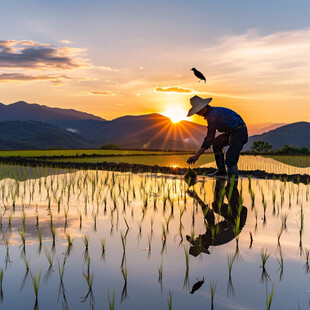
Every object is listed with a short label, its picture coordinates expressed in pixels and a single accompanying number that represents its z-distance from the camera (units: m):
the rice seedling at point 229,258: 3.52
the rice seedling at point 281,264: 3.41
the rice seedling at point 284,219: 5.15
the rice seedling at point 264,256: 3.49
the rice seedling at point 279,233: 4.48
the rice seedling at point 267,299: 2.55
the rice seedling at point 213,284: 2.97
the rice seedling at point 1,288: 2.84
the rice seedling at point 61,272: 3.07
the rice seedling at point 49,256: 3.49
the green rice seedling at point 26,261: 3.39
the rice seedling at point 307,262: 3.49
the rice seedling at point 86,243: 3.95
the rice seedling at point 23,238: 4.00
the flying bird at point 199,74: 9.27
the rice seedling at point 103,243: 3.89
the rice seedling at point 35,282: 2.83
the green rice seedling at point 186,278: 3.04
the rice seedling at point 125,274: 3.11
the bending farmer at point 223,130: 8.77
